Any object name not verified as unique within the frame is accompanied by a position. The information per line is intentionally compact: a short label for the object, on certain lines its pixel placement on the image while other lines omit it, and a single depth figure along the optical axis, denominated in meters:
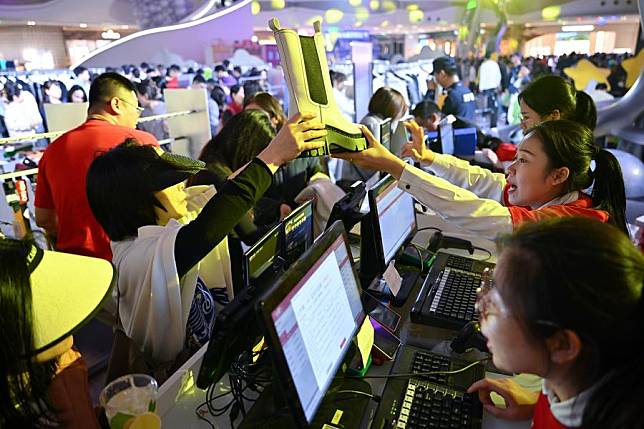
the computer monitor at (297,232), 1.24
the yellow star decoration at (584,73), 8.07
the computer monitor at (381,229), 1.56
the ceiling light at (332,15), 11.06
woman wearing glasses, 0.69
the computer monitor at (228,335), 0.90
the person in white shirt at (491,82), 8.15
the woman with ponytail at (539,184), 1.45
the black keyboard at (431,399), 1.06
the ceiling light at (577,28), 10.06
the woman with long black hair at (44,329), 0.78
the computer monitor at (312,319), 0.82
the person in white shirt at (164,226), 1.28
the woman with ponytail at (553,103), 2.19
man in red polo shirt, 2.19
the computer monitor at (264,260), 1.05
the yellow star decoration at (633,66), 7.11
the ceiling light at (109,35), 9.44
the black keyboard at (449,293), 1.49
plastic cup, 0.91
